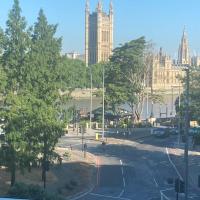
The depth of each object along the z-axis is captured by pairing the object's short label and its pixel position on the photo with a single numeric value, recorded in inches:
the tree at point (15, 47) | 1382.9
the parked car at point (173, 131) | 2503.0
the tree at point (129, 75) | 2967.5
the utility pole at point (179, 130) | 2238.6
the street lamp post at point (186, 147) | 995.6
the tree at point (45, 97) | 1344.7
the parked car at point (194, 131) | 2299.0
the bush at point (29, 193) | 896.9
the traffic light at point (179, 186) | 974.4
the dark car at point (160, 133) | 2383.9
